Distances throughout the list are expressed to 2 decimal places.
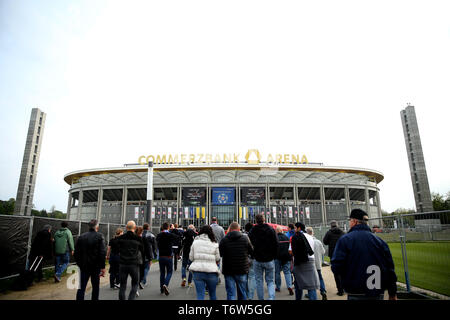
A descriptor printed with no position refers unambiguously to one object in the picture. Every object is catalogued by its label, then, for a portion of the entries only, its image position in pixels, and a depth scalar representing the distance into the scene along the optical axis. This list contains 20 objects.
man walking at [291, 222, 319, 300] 5.52
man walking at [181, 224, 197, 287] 8.85
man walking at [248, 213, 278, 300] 5.83
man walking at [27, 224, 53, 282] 8.92
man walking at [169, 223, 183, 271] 10.62
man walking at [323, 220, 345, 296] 7.86
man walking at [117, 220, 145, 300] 5.48
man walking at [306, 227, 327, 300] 6.94
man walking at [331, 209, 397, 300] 3.31
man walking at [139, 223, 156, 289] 7.76
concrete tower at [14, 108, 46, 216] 52.77
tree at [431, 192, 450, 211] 47.51
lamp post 19.69
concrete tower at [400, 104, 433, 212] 52.12
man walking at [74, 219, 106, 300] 5.61
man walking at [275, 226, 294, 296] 7.76
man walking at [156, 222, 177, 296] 7.40
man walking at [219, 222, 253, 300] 5.04
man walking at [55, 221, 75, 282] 9.34
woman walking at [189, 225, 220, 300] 4.91
